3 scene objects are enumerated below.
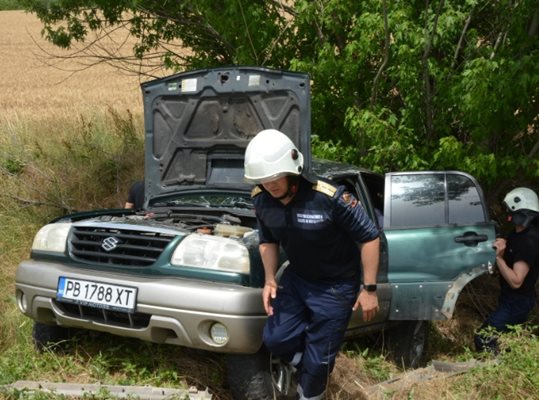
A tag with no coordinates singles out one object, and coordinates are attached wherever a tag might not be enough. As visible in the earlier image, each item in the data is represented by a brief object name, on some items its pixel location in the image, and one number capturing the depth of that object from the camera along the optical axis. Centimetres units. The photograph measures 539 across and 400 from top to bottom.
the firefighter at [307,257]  363
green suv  387
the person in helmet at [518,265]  515
